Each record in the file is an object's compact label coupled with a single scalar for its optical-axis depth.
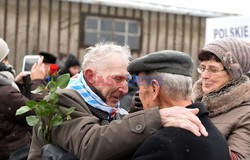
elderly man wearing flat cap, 3.14
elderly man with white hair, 3.32
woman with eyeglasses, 4.45
